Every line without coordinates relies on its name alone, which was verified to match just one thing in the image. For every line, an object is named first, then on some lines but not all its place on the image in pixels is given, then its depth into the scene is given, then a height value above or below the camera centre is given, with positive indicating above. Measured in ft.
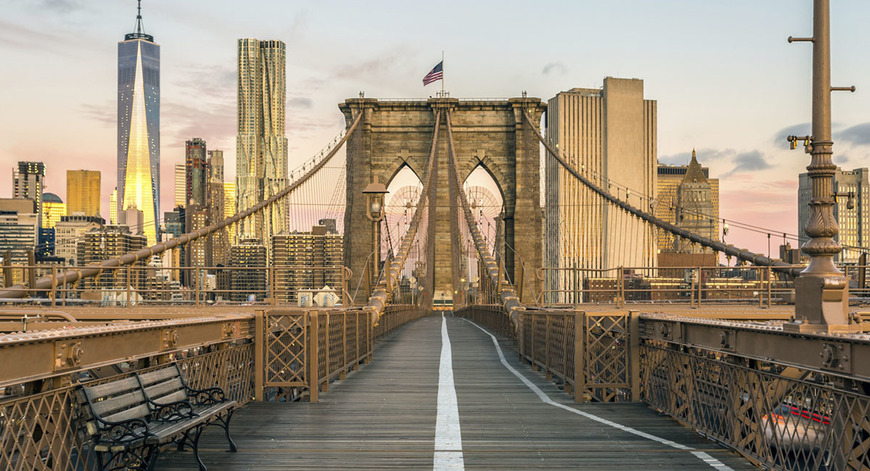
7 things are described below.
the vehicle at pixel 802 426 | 20.52 -4.34
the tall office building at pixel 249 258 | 287.48 +2.74
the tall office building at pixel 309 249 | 233.35 +5.03
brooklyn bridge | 20.26 -4.70
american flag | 200.44 +48.52
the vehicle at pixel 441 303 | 421.59 -20.53
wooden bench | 20.68 -4.40
